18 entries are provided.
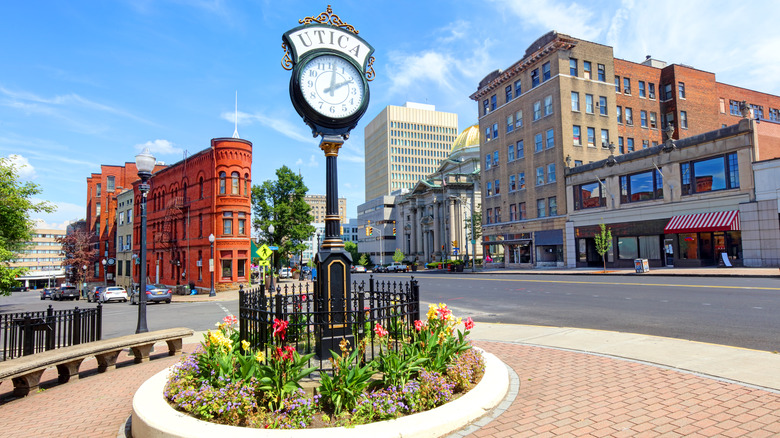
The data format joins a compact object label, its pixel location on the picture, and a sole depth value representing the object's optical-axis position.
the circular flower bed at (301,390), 4.58
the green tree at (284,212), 47.16
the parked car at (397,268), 69.64
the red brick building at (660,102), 46.50
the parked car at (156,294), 28.39
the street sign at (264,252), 20.06
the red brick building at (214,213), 37.62
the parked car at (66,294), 45.25
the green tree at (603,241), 35.03
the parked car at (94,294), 36.38
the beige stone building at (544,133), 43.75
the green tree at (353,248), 122.57
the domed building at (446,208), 78.62
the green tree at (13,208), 24.48
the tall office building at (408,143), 150.12
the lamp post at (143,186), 10.57
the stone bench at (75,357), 6.71
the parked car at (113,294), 33.50
